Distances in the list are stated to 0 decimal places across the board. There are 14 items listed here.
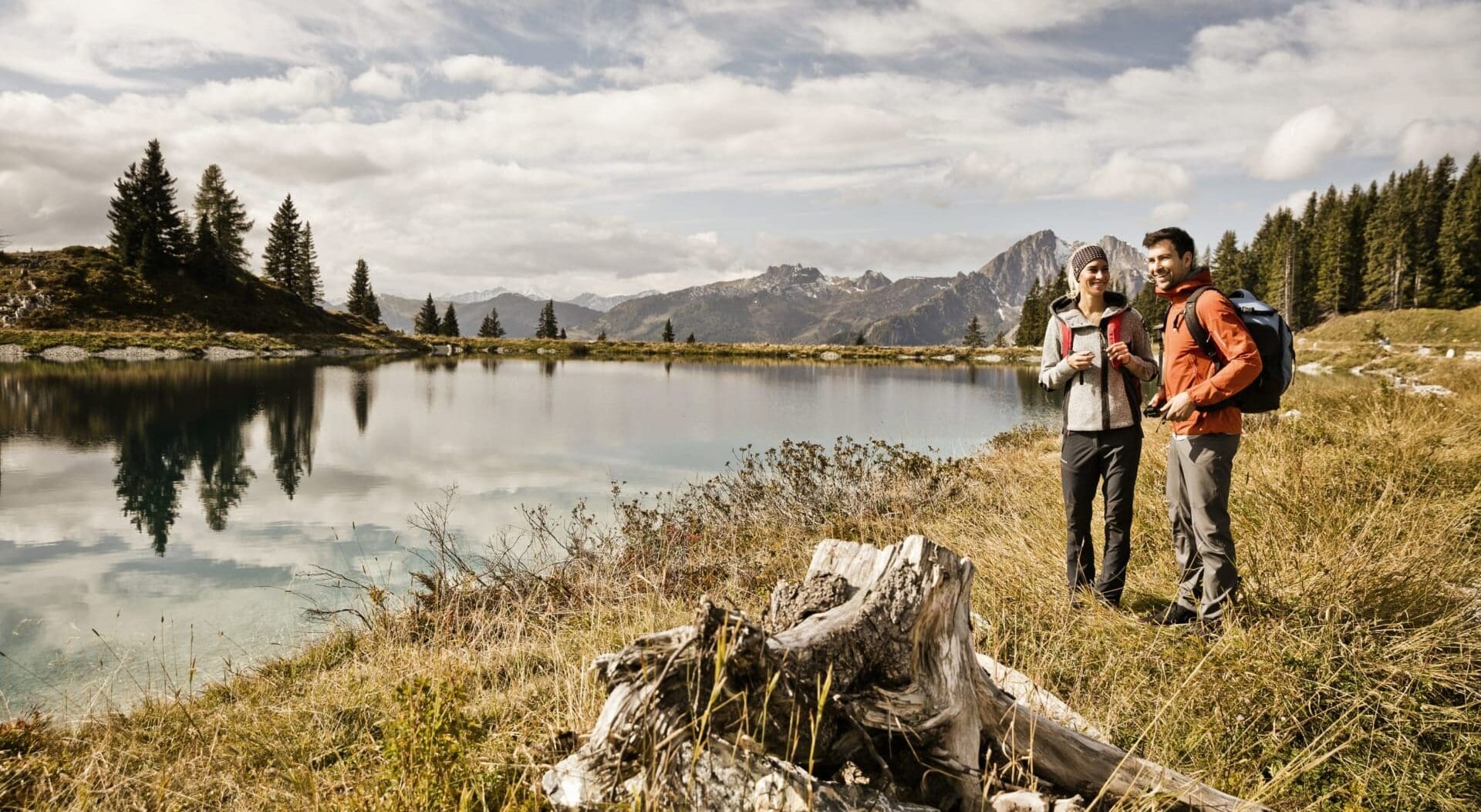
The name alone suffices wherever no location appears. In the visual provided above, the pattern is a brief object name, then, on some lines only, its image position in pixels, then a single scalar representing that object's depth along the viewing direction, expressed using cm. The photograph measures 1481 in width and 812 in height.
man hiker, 369
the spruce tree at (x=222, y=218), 6366
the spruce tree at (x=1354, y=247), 6300
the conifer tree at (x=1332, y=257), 6234
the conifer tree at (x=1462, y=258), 5291
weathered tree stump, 179
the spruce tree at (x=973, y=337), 9938
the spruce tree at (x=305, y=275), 7450
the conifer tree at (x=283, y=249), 7306
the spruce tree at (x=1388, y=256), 5712
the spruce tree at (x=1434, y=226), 5534
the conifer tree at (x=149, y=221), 5634
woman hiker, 427
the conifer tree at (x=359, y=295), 7575
